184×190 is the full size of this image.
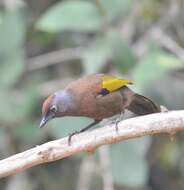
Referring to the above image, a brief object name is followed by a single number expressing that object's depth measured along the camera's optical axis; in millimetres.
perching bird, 8758
